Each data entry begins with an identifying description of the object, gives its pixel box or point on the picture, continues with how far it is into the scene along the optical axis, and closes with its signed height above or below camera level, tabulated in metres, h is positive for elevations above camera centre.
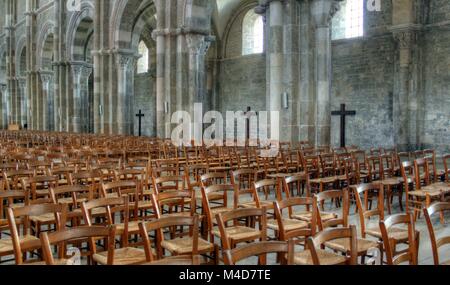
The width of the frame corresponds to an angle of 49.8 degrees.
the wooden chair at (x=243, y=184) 6.87 -1.05
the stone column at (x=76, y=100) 35.66 +2.64
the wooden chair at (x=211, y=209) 5.85 -1.02
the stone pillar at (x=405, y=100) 20.23 +1.42
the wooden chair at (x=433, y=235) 4.46 -0.95
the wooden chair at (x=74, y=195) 6.22 -0.83
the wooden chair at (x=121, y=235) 4.78 -1.13
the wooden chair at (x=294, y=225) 5.40 -1.13
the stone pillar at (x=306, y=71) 16.94 +2.23
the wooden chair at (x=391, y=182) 9.14 -0.95
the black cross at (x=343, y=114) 23.13 +0.99
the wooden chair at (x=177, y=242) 4.49 -1.13
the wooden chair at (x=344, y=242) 5.03 -1.17
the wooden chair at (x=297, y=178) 7.21 -0.71
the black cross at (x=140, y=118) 39.38 +1.41
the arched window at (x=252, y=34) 31.87 +6.67
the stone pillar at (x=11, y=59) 48.22 +7.65
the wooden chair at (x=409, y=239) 4.34 -1.00
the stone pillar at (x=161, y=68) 23.30 +3.28
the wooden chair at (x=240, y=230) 4.68 -1.13
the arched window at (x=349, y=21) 24.48 +5.84
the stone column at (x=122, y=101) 28.94 +2.09
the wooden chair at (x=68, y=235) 3.88 -0.85
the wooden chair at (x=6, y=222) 5.14 -1.11
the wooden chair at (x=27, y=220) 4.45 -0.88
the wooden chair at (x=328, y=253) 3.75 -0.99
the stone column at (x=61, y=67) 35.84 +5.14
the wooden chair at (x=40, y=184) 7.59 -0.85
